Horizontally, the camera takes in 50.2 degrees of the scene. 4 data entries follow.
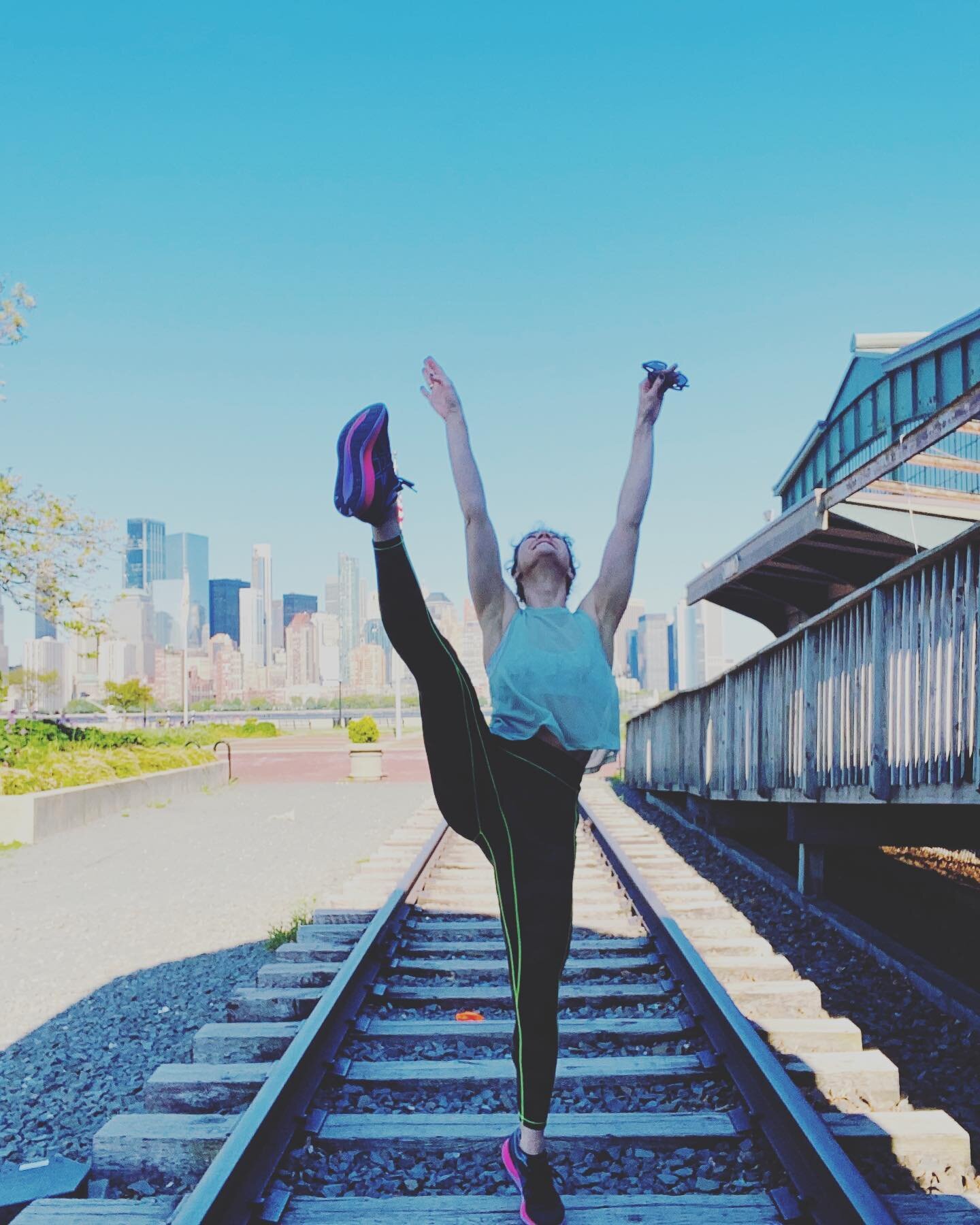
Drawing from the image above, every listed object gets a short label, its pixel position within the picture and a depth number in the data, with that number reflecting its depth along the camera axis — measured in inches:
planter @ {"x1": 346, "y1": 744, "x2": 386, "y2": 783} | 881.5
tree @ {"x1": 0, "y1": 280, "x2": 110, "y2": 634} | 729.0
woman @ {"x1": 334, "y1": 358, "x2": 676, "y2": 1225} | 92.4
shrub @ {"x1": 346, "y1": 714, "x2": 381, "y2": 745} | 1039.1
